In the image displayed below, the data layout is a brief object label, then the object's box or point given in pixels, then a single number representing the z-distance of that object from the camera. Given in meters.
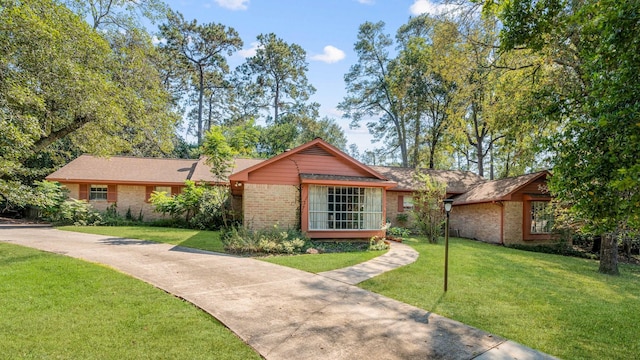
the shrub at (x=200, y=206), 17.34
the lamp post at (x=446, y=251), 6.53
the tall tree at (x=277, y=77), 37.28
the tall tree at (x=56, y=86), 8.24
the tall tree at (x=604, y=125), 3.49
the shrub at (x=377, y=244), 11.99
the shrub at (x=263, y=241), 10.57
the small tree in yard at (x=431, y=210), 14.21
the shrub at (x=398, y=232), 16.75
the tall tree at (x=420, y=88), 25.80
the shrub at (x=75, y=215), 17.38
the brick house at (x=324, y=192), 13.44
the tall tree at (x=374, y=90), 30.03
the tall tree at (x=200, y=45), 32.34
